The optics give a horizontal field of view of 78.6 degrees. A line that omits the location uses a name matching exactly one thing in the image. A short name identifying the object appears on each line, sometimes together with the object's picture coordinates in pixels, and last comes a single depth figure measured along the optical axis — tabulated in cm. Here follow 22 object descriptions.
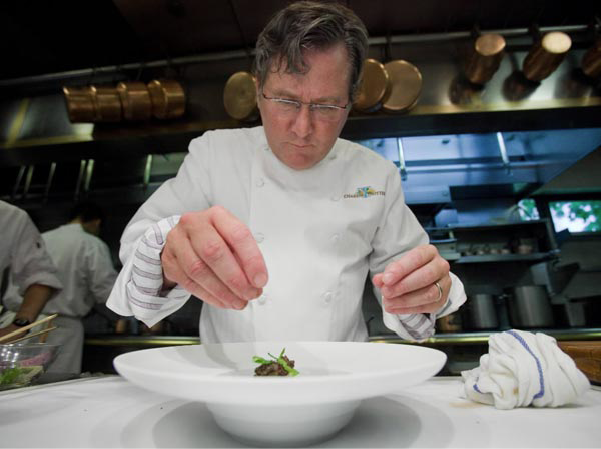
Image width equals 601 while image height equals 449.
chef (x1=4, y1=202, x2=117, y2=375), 257
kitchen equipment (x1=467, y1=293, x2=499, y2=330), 254
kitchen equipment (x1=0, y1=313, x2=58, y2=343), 75
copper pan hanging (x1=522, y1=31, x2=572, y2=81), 224
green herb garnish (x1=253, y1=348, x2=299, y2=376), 55
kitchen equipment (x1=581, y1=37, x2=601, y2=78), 227
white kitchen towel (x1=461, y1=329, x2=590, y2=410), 53
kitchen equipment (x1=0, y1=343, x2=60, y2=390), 70
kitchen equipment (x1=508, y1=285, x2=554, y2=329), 251
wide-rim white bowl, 32
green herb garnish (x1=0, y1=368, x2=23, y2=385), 69
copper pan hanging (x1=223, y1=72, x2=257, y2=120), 234
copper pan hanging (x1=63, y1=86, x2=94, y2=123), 252
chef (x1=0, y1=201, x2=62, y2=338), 199
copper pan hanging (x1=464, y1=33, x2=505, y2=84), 227
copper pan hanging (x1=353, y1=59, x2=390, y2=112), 224
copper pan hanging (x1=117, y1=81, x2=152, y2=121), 246
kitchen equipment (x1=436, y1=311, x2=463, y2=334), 251
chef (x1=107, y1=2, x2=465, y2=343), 73
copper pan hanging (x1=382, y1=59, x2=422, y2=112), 232
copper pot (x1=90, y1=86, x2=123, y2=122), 251
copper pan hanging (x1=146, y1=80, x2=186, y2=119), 246
